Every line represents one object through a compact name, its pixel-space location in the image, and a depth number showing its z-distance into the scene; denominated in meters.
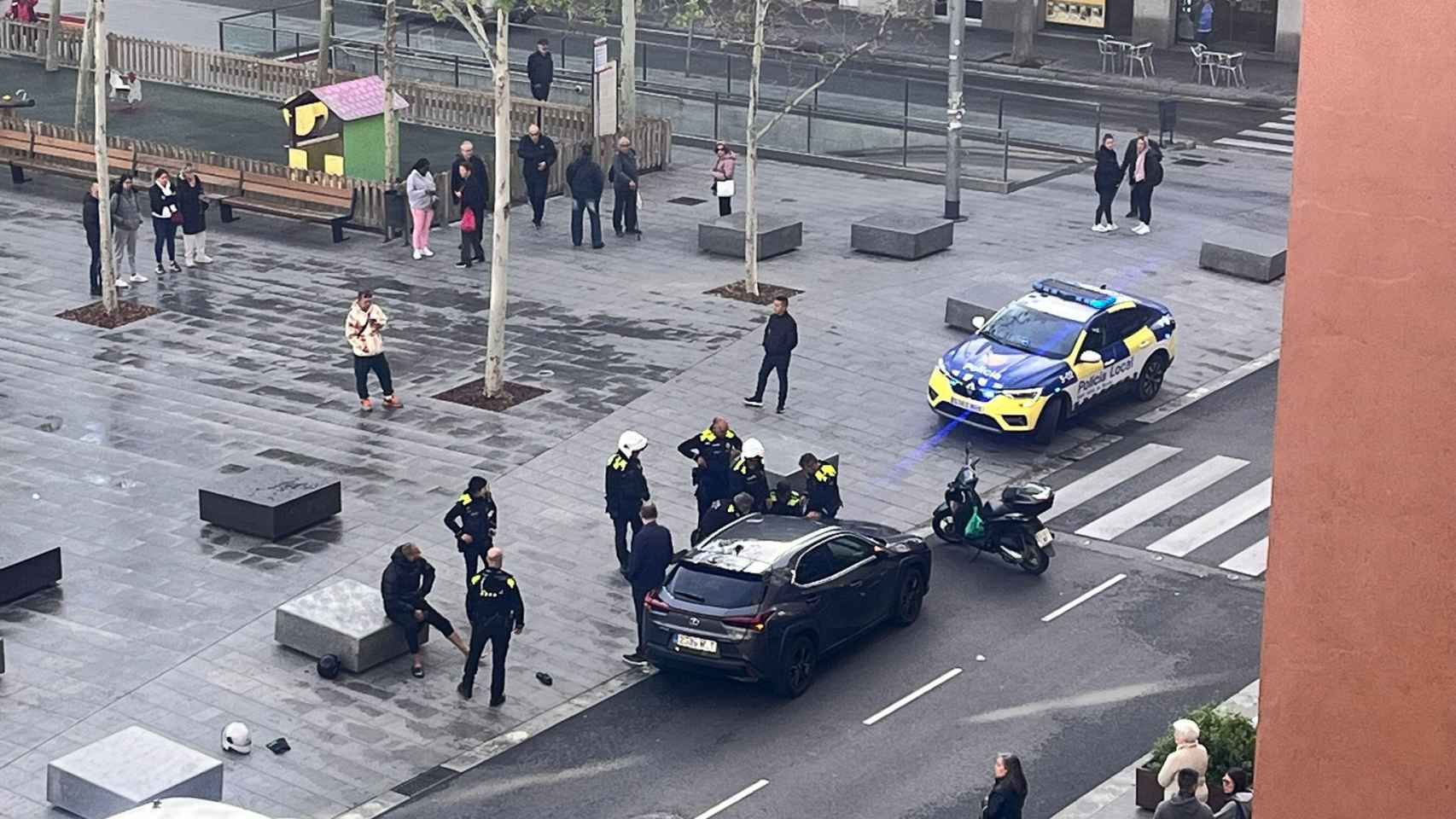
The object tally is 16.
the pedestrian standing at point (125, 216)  32.28
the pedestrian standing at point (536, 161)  36.78
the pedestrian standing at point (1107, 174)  36.72
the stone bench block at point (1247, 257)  34.91
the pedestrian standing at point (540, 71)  44.75
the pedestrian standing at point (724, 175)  37.31
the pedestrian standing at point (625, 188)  36.19
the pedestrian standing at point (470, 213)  34.25
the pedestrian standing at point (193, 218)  33.53
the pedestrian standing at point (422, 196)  34.56
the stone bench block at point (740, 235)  35.50
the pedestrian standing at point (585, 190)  35.34
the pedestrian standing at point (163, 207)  33.25
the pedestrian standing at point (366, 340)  27.81
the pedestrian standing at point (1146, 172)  37.09
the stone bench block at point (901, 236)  35.72
